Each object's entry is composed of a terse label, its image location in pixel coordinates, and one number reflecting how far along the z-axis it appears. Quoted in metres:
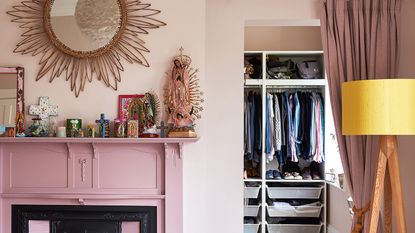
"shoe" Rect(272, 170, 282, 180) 4.54
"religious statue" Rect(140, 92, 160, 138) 2.96
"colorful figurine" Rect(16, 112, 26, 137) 2.99
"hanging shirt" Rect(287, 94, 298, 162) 4.43
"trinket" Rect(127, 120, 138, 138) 2.93
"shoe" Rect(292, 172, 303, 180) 4.54
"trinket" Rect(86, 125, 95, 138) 2.95
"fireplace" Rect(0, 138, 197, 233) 2.98
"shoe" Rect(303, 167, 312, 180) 4.55
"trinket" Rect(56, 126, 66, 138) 2.95
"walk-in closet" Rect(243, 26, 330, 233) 4.45
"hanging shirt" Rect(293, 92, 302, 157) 4.45
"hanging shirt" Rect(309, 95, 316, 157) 4.43
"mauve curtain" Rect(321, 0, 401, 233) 3.07
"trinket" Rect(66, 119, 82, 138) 2.96
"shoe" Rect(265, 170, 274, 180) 4.59
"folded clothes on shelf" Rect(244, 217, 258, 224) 4.55
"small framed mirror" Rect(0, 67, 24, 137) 3.03
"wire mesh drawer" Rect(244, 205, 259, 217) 4.56
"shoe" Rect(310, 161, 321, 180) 4.59
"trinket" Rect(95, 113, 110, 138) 2.96
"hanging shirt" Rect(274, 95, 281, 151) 4.41
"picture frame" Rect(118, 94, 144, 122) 3.02
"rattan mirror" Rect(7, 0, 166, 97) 3.03
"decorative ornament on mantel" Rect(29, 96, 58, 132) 3.03
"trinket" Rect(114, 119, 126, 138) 2.95
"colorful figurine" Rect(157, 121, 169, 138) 3.01
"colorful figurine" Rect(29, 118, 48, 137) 2.97
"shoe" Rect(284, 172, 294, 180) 4.54
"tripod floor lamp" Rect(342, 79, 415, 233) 2.35
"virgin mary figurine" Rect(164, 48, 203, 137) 2.92
